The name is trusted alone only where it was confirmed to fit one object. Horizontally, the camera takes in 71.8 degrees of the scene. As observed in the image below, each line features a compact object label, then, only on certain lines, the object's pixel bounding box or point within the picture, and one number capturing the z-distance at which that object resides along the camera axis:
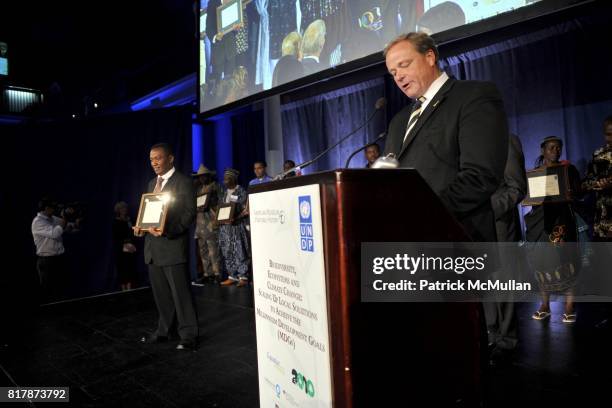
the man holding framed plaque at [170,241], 3.21
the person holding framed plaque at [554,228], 3.21
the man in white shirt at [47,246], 5.92
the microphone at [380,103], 1.68
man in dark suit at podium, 1.14
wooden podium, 0.87
